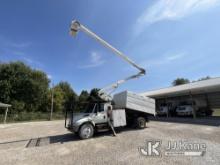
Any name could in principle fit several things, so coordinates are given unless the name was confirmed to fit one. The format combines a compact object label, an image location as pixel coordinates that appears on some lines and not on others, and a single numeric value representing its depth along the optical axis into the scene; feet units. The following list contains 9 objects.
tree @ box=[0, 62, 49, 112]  103.35
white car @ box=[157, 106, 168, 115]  64.31
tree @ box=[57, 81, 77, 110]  160.82
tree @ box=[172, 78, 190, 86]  210.65
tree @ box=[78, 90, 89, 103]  171.63
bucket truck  26.09
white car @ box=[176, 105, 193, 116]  55.23
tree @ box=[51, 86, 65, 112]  140.79
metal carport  48.03
